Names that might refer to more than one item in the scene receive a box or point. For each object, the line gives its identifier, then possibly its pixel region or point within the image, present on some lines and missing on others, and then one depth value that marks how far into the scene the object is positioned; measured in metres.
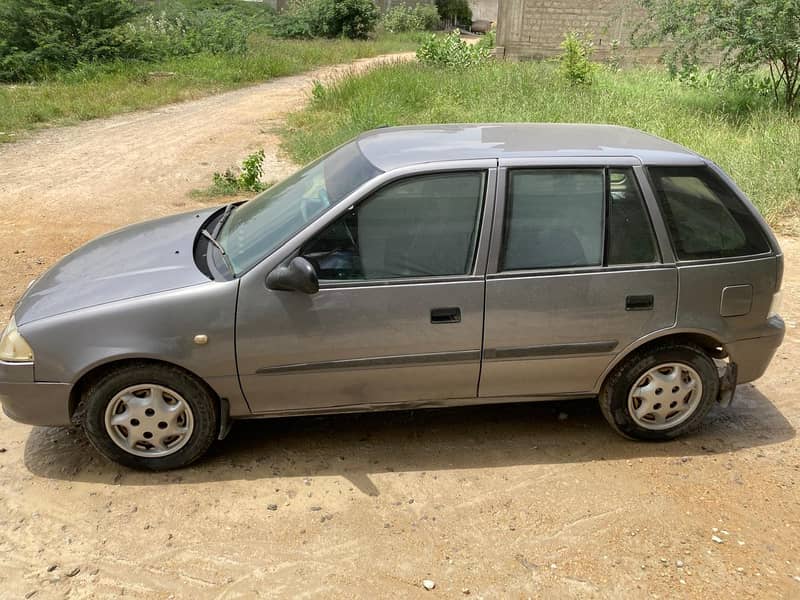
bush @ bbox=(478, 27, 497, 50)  26.32
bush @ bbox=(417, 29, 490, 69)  18.77
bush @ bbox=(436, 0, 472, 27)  53.56
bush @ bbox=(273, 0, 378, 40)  35.09
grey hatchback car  3.86
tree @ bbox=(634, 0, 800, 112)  11.55
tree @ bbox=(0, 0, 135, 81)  19.22
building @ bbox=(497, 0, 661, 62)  20.48
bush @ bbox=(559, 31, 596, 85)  15.56
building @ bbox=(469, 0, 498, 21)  56.53
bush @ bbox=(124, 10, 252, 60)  21.70
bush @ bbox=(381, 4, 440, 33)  42.34
